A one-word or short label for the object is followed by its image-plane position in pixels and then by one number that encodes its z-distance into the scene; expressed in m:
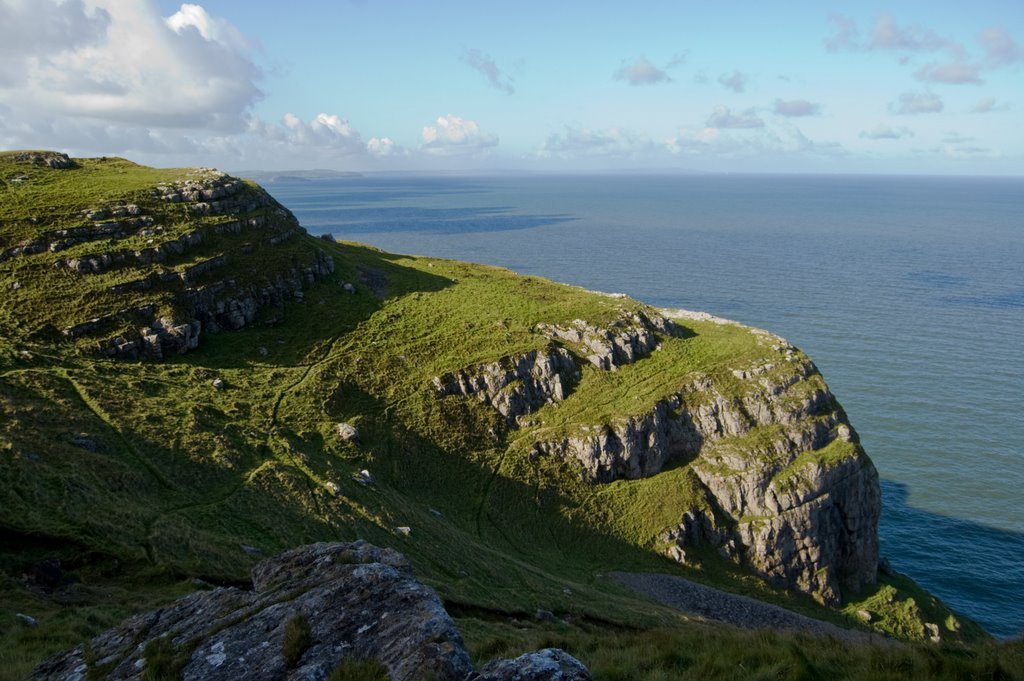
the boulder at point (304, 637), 14.51
